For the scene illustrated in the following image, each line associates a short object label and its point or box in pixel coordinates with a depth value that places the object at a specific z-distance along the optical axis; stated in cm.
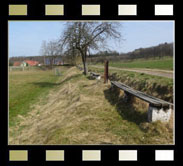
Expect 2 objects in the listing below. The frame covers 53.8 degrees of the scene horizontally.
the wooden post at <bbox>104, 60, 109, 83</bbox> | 861
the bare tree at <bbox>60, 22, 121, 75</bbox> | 1170
